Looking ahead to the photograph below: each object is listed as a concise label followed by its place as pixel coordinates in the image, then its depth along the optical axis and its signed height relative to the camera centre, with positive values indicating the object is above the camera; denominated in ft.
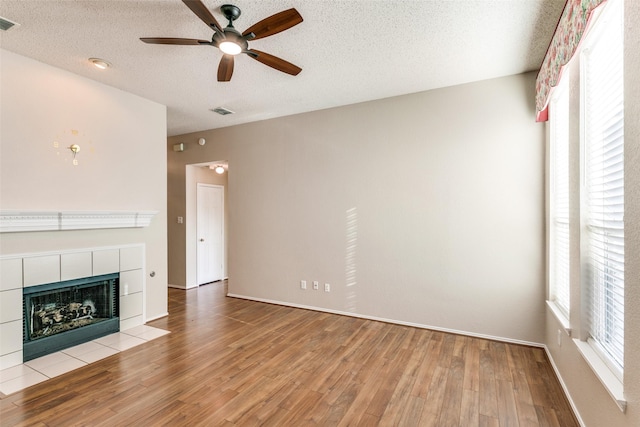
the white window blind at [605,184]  5.50 +0.52
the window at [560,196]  8.84 +0.46
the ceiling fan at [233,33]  6.67 +4.19
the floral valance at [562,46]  5.94 +3.82
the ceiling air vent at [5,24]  8.05 +4.99
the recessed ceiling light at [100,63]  10.17 +4.98
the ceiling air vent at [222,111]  14.99 +4.97
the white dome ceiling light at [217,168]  20.02 +2.88
